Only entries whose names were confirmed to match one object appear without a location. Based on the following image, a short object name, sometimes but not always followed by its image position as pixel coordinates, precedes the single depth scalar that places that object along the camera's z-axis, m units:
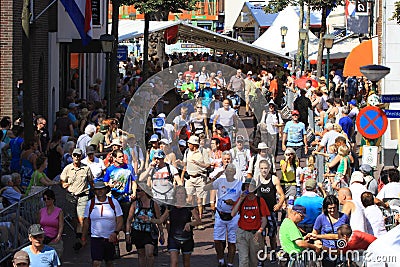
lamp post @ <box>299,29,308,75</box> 45.41
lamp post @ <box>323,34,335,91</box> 36.81
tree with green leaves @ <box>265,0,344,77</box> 43.36
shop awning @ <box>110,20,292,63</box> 41.94
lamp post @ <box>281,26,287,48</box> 50.75
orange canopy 33.38
